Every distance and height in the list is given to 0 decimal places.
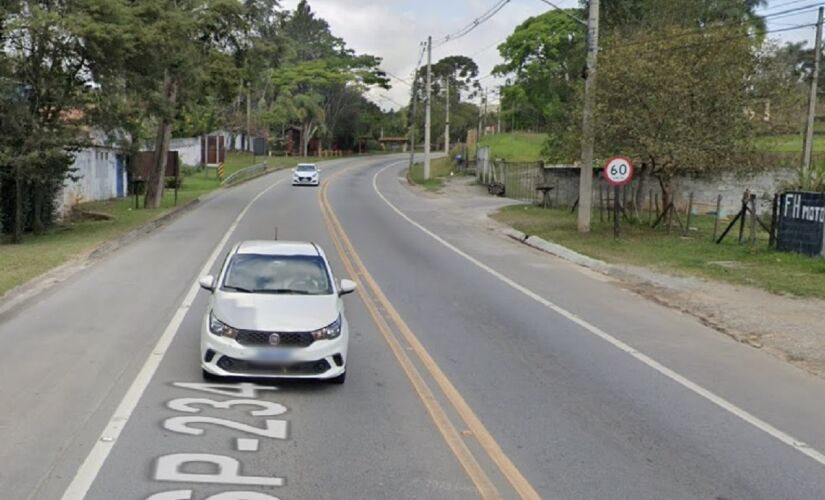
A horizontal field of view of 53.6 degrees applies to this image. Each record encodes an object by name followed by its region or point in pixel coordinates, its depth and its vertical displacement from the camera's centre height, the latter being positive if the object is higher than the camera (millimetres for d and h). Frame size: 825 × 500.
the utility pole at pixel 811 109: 31508 +2012
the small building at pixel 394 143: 122500 +744
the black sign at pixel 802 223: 19234 -1514
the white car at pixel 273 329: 7820 -1783
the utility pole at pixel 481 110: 121688 +6753
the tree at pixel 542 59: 62969 +7591
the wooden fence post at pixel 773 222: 20875 -1594
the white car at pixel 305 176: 50281 -1864
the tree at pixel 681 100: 22844 +1583
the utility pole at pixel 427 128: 55250 +1426
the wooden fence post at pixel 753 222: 21141 -1633
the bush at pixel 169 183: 46219 -2340
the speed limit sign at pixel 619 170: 22172 -427
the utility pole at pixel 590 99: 24123 +1612
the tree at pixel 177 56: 24344 +2967
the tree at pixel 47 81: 21000 +1565
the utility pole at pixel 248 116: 85056 +2891
